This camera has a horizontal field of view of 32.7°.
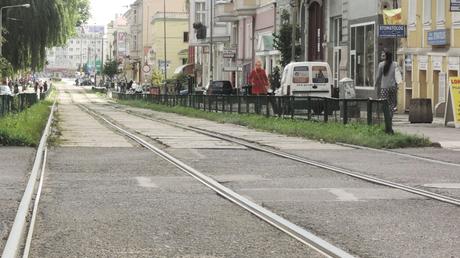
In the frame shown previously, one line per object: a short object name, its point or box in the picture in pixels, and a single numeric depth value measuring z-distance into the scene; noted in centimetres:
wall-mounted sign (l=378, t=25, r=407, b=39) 2734
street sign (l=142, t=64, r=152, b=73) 6744
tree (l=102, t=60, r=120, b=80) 15081
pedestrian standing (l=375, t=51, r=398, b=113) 1817
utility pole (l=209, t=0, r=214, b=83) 6680
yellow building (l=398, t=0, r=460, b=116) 2791
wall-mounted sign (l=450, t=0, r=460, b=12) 2245
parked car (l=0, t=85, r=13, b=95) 4197
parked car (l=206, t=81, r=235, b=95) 4805
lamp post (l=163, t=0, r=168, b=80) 9728
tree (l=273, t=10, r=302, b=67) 4416
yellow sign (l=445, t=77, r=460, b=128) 2081
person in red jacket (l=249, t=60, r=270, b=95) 2982
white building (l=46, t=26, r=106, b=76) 18409
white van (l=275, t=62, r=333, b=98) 2947
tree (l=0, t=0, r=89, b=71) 4297
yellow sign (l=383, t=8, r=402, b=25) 3281
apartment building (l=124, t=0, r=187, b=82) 11686
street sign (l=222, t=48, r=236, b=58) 6200
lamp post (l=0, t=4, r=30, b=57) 4229
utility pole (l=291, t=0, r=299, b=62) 3778
